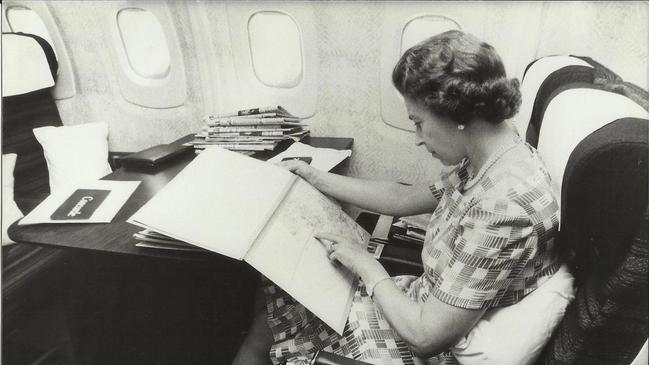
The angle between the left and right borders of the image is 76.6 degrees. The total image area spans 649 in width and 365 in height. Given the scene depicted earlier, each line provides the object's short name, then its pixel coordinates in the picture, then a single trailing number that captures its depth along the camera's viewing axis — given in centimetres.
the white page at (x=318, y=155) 150
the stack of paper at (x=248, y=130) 164
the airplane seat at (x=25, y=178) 184
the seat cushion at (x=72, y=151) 211
